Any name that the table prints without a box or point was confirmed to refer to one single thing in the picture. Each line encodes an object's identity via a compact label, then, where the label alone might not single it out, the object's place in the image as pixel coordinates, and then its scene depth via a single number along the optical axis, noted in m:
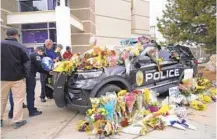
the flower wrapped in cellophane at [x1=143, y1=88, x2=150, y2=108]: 5.16
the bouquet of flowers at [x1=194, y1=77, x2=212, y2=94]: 6.54
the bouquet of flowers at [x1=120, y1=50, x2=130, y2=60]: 5.46
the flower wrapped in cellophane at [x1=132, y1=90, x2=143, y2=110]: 4.98
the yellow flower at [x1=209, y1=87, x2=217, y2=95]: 6.79
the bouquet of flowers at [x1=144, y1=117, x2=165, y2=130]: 4.42
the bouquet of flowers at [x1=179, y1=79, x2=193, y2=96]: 6.09
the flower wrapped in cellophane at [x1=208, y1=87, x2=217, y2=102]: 6.63
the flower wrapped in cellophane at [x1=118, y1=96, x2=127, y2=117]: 4.65
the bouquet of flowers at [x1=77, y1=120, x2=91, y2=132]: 4.45
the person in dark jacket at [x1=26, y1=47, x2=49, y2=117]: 5.41
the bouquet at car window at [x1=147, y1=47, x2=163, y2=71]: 6.06
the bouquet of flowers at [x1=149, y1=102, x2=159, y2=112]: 4.97
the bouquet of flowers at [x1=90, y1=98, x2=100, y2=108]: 4.51
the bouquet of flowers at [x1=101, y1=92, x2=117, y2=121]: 4.40
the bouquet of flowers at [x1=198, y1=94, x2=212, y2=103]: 6.30
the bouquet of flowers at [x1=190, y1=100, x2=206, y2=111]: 5.73
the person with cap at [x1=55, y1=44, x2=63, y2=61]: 7.04
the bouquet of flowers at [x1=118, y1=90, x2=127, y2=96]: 4.88
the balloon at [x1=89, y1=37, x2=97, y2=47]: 5.65
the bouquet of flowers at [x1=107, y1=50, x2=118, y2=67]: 5.28
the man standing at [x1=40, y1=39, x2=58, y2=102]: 6.34
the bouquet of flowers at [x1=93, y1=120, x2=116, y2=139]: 4.14
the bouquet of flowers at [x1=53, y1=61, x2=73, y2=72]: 5.16
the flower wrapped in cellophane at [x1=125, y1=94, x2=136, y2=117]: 4.73
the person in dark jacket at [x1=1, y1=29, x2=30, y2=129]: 4.55
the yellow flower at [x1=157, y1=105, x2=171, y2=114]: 4.74
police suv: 4.94
